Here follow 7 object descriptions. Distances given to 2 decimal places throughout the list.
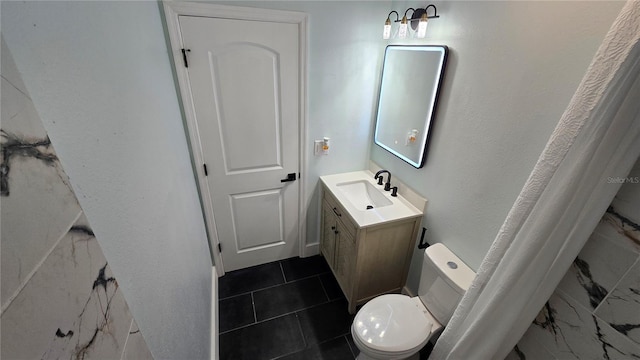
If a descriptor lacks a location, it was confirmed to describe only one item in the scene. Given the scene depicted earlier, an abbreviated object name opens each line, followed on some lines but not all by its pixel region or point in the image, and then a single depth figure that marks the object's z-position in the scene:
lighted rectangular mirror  1.50
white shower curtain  0.70
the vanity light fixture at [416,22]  1.44
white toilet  1.36
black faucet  1.96
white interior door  1.61
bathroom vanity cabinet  1.71
